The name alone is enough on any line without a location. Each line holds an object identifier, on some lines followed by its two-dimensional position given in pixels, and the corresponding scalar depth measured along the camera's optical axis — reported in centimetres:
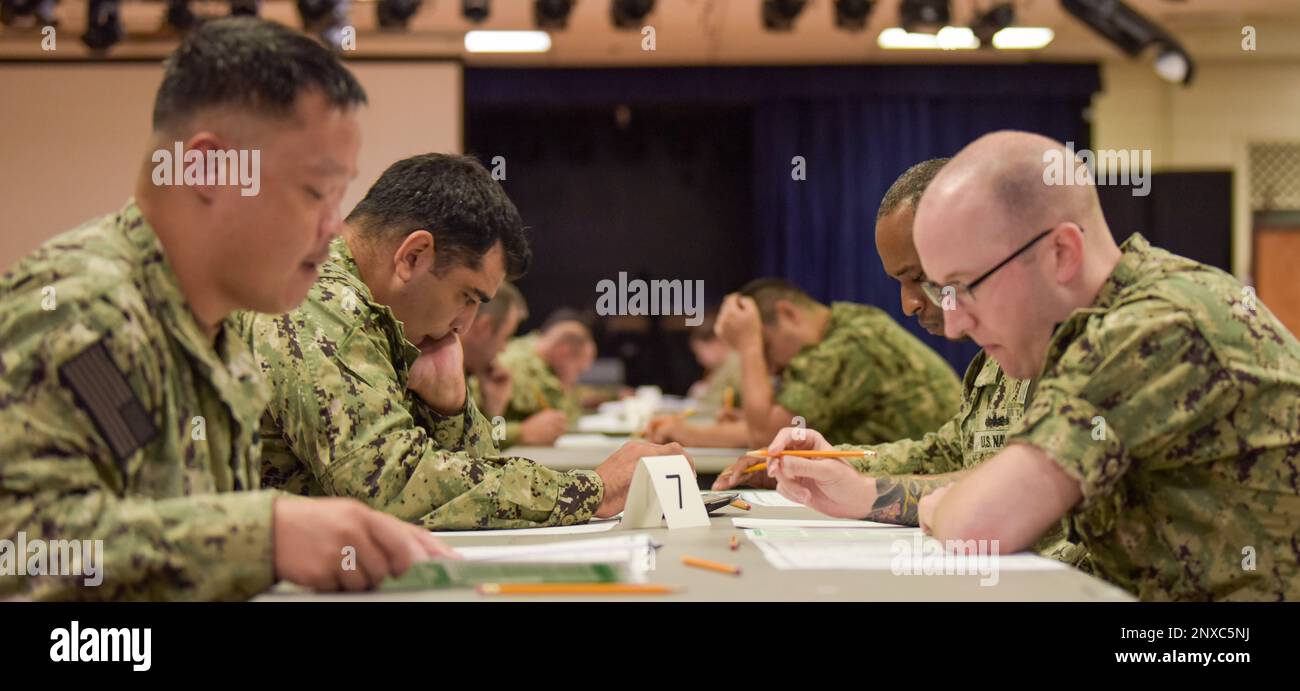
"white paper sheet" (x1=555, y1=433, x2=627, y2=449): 423
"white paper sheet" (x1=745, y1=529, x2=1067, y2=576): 134
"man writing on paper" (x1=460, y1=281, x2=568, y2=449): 436
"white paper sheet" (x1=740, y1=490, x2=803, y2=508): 220
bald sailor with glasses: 137
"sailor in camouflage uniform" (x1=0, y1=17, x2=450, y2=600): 109
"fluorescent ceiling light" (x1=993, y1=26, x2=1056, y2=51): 728
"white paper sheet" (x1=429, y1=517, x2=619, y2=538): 176
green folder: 122
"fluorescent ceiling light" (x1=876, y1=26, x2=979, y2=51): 730
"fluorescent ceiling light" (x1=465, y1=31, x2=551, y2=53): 737
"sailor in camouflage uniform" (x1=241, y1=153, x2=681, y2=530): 178
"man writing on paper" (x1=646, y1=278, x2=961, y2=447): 381
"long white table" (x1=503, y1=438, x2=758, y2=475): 353
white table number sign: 180
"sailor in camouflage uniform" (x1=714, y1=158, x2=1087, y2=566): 217
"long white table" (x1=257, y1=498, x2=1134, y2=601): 117
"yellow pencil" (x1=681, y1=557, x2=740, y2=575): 134
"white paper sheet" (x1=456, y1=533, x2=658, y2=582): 138
